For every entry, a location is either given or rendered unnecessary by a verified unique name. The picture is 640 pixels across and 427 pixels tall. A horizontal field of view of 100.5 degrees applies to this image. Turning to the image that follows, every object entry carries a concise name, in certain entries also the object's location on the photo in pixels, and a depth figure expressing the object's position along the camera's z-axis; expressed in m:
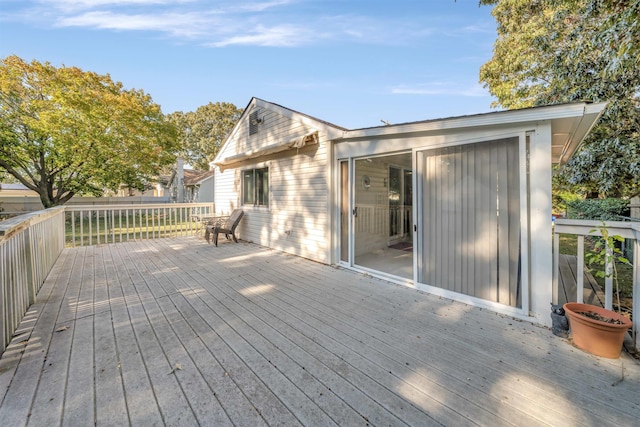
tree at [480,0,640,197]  6.72
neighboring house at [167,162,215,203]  19.64
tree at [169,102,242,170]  26.44
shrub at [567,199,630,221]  7.95
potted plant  2.14
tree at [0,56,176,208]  11.41
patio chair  6.98
